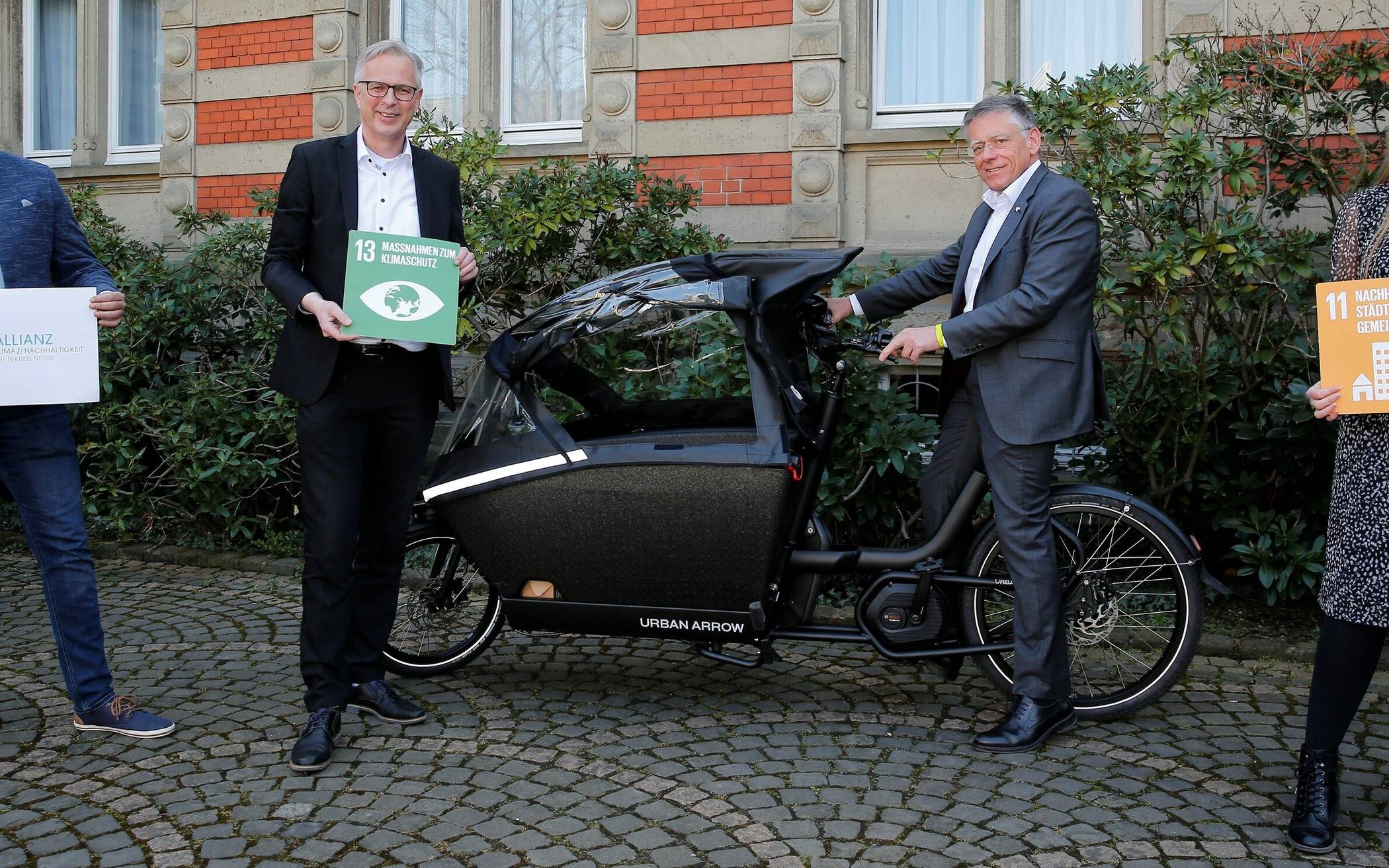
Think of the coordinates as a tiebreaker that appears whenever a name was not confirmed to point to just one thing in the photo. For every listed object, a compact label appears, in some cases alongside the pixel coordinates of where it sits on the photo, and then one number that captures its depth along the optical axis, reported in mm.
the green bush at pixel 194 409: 7449
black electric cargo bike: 4426
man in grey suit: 4258
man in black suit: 4289
